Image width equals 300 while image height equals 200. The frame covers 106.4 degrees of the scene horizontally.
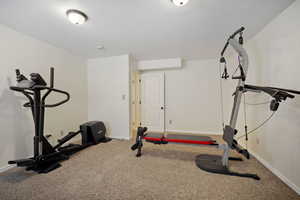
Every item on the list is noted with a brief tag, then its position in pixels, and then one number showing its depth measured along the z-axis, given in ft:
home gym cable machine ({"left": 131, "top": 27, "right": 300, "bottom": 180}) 5.22
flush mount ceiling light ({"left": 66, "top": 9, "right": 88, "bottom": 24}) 5.03
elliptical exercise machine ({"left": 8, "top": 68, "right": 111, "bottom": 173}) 5.61
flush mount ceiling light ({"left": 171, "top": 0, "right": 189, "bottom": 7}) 4.39
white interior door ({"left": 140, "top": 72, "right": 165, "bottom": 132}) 12.80
